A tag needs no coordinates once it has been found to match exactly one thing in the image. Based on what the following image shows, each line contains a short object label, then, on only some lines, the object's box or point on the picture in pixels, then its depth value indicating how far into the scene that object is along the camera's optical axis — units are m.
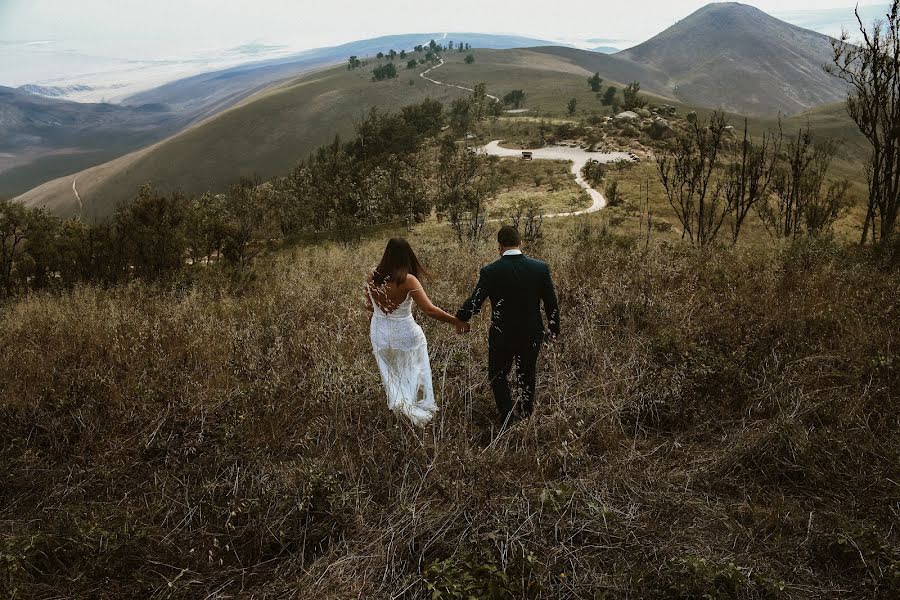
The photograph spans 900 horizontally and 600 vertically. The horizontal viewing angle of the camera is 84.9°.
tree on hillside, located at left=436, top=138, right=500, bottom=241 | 30.72
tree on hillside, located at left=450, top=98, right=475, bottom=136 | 61.83
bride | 4.23
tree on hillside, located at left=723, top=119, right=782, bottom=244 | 12.08
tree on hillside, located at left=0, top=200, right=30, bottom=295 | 14.44
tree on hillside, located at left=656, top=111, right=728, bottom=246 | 11.90
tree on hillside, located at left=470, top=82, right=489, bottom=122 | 69.31
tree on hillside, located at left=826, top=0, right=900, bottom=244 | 9.38
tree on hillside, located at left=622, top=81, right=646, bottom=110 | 63.06
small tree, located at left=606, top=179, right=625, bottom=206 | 30.61
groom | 4.30
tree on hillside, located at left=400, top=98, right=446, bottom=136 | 63.34
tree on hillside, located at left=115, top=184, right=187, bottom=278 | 13.61
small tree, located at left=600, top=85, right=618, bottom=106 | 79.62
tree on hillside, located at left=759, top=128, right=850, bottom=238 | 14.40
